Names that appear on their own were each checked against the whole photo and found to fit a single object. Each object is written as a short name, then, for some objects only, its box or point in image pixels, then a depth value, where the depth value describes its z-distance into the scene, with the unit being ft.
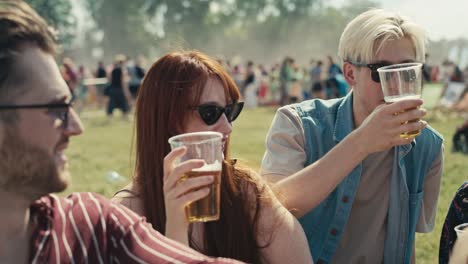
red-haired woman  7.62
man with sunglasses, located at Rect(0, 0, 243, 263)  4.96
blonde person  9.44
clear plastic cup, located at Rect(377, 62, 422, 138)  8.00
